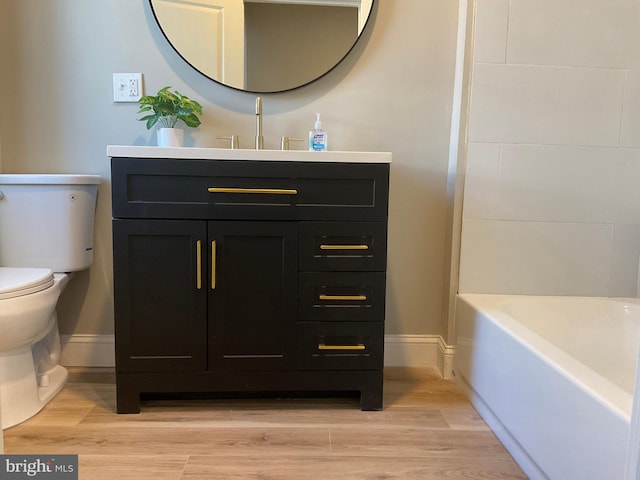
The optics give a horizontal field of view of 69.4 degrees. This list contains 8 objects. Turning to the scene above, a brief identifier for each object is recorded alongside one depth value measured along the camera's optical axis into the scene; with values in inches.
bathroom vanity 56.1
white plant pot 66.8
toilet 56.4
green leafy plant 66.1
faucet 68.0
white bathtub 36.3
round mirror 69.4
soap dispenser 67.2
